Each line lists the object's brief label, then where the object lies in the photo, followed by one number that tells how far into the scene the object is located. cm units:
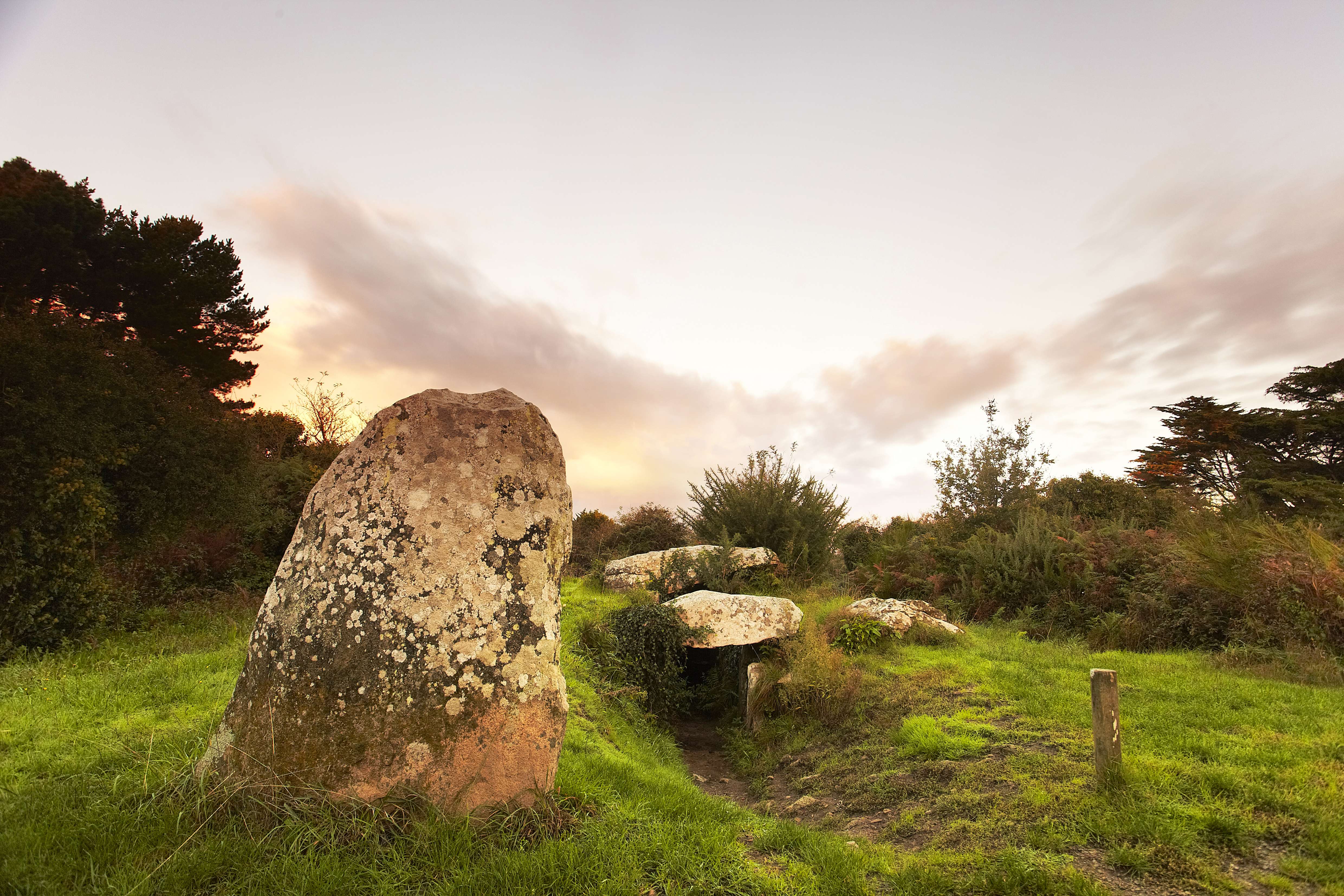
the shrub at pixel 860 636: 1049
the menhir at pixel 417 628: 348
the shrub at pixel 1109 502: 1770
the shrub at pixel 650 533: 2064
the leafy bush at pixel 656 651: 989
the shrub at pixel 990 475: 2419
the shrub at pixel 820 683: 870
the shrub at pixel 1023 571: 1277
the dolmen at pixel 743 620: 1009
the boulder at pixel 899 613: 1105
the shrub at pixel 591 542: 2052
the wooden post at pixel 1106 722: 487
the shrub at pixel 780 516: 1645
